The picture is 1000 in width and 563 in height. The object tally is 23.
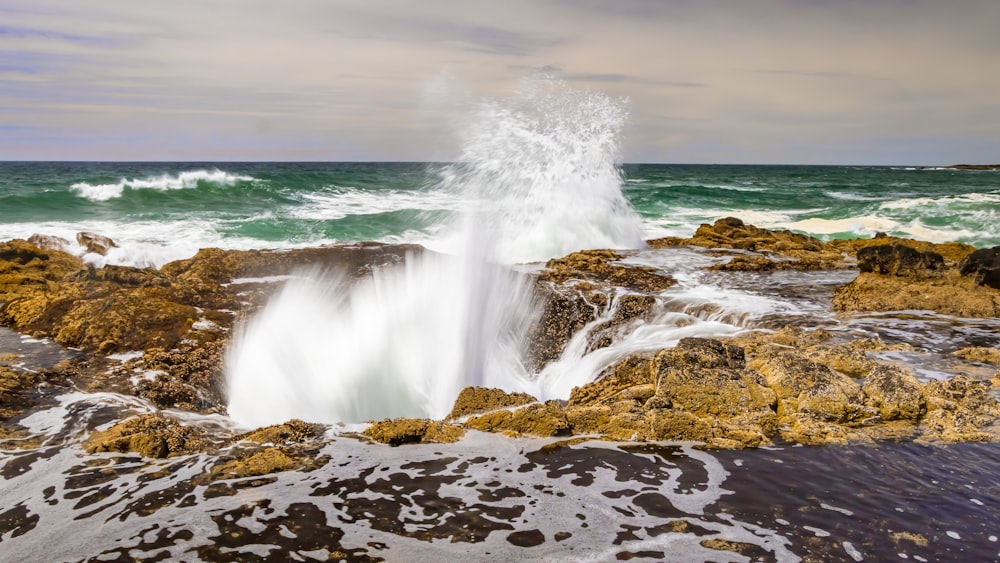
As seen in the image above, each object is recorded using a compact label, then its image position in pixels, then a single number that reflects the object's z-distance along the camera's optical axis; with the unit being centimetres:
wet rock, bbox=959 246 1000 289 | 772
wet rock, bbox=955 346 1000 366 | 554
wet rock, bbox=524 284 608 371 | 682
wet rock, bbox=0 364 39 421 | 458
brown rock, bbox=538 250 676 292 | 884
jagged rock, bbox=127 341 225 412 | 497
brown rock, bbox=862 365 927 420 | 437
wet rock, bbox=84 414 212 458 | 404
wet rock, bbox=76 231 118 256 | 1071
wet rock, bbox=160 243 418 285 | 836
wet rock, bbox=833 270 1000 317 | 729
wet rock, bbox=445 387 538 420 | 487
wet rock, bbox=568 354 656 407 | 493
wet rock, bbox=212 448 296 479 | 377
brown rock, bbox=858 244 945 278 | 825
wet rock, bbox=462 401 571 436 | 437
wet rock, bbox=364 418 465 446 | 431
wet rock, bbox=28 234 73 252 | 1078
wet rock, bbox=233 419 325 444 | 425
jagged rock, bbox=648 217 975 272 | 1091
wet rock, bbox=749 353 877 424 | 432
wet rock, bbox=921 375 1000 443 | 413
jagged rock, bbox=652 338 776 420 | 439
